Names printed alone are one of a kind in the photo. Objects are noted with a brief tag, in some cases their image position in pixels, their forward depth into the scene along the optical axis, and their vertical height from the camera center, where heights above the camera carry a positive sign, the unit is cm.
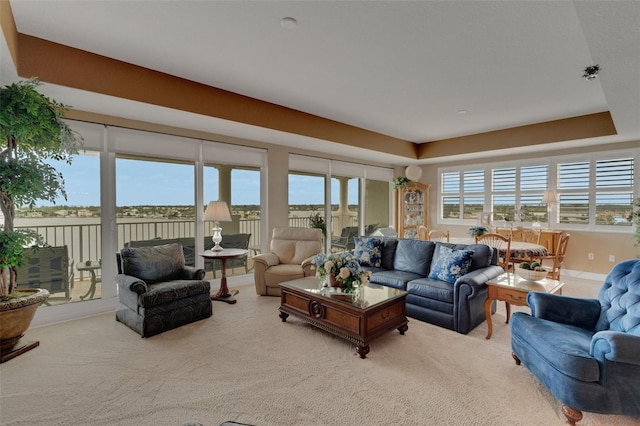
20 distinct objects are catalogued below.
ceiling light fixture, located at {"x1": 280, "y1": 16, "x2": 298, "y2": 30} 238 +152
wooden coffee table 272 -95
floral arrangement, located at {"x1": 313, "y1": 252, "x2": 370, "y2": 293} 298 -57
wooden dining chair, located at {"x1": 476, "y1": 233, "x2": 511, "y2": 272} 431 -47
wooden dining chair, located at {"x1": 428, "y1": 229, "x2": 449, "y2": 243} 564 -45
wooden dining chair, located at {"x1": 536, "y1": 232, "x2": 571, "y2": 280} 448 -66
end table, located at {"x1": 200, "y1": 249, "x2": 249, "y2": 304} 416 -65
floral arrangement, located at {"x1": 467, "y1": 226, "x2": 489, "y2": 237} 458 -29
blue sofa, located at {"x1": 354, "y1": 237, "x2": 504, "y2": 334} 316 -79
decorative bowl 285 -60
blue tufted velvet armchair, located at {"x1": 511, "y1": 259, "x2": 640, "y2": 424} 176 -87
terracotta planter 261 -94
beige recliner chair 437 -69
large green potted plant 248 +36
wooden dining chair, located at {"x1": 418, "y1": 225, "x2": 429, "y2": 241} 586 -41
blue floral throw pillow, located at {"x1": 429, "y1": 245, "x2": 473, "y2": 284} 342 -61
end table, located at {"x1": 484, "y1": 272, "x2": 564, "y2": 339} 277 -71
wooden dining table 432 -57
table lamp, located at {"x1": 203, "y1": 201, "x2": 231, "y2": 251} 434 -2
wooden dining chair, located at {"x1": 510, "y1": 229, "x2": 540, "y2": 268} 565 -45
